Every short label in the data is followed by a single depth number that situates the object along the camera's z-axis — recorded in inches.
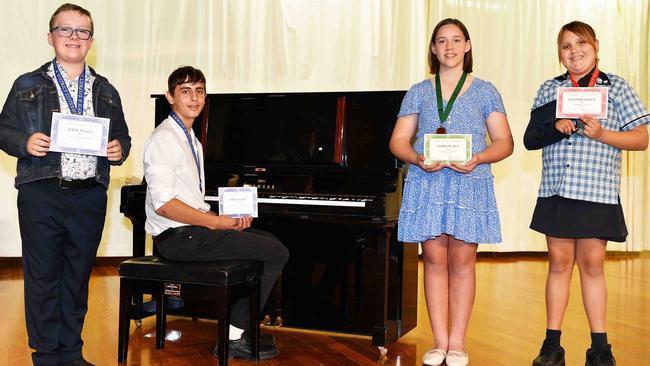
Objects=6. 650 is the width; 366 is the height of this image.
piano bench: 129.5
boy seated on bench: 135.0
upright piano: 152.3
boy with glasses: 116.8
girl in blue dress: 132.3
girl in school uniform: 126.8
